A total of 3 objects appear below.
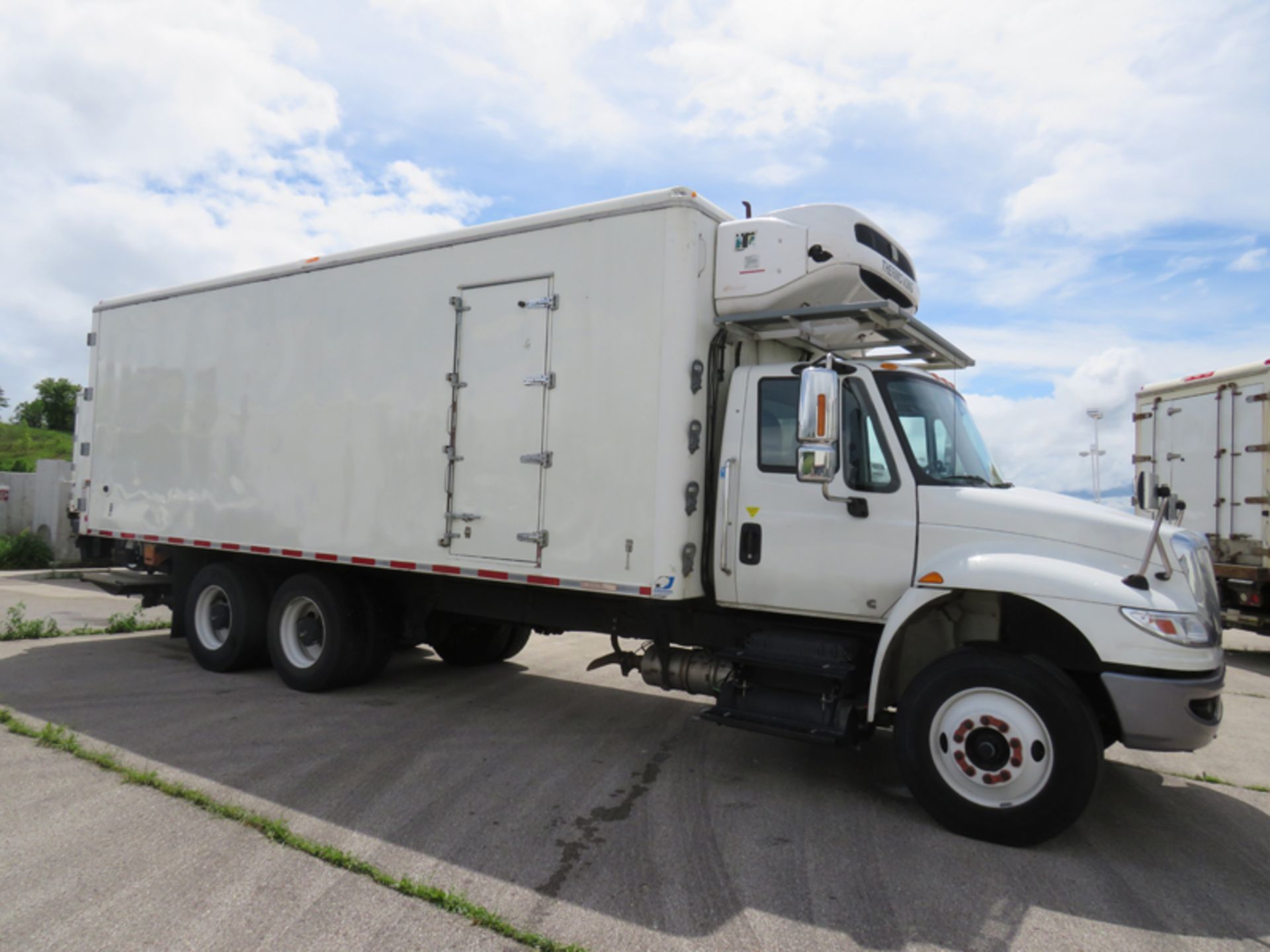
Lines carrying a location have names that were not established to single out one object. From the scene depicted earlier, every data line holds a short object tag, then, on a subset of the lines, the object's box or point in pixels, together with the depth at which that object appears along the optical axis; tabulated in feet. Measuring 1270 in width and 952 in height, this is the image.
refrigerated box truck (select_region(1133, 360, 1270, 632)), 33.47
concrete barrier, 53.72
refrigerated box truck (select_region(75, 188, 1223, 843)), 14.52
